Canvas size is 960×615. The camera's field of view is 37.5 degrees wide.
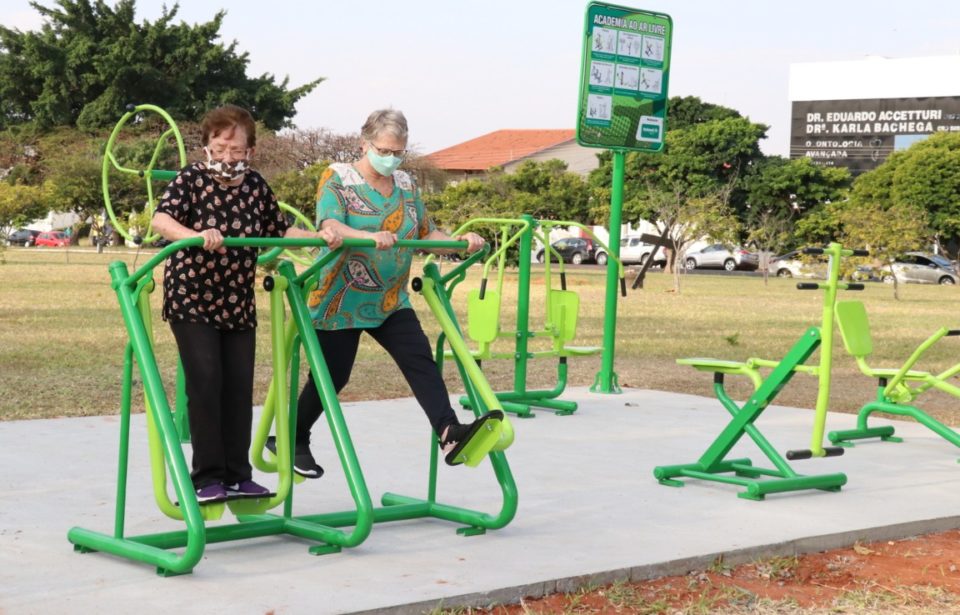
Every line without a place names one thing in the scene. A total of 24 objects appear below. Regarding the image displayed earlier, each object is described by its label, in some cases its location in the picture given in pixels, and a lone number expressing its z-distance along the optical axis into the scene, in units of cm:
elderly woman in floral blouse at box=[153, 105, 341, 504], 471
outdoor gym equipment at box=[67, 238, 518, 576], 443
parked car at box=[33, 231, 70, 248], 6788
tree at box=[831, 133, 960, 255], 5522
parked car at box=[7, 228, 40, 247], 6901
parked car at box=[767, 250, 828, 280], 3550
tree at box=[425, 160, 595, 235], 4712
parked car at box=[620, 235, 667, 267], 5397
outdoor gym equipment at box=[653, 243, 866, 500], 622
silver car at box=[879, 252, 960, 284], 4741
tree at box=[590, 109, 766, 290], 5912
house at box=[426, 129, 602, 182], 8219
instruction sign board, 1071
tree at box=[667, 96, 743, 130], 6406
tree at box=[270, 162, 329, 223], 4103
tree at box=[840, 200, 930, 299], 3225
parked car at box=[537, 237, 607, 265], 5478
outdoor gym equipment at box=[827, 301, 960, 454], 781
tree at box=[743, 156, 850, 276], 5959
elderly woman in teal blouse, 525
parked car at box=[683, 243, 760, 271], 5253
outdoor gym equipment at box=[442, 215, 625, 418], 903
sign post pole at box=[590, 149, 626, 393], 1036
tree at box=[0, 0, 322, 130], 5900
